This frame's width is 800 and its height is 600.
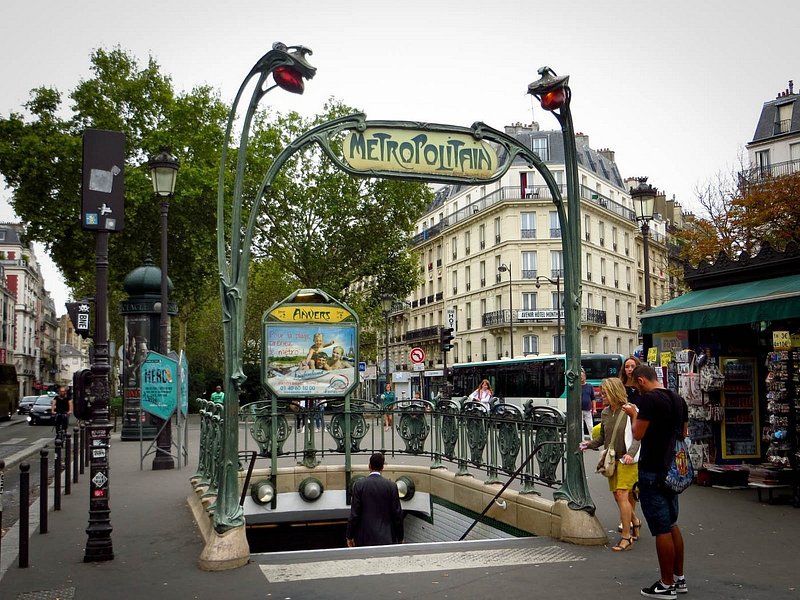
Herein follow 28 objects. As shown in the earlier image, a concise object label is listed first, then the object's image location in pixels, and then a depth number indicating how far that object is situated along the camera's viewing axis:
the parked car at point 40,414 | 40.75
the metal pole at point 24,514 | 7.75
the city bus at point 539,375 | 30.86
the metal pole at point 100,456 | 7.91
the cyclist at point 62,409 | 24.31
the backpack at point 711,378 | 12.02
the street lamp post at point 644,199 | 17.77
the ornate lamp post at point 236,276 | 7.80
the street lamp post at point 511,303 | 50.47
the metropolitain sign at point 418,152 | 8.18
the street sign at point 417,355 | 27.57
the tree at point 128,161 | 33.34
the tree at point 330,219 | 40.84
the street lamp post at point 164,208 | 15.95
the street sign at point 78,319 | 21.88
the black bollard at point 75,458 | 14.45
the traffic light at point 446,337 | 27.89
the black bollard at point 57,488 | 11.29
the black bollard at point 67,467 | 12.67
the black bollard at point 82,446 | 16.23
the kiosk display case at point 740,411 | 12.32
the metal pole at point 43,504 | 9.28
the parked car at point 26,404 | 46.69
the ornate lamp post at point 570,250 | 8.61
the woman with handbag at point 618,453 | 8.25
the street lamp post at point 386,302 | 33.69
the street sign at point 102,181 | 8.09
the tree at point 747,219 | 30.30
